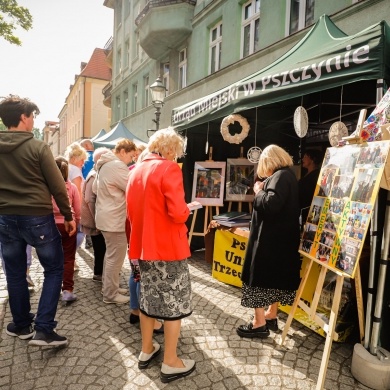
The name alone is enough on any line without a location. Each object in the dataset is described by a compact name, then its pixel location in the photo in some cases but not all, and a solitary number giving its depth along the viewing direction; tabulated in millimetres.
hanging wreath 4086
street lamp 8430
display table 2809
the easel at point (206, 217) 5426
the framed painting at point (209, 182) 5383
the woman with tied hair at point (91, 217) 4035
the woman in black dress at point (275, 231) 2594
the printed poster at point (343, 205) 2080
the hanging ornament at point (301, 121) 3338
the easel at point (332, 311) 2146
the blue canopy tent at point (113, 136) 9336
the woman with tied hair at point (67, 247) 3371
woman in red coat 2137
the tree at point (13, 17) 11195
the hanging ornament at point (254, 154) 4445
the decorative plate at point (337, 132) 2885
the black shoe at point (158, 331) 2930
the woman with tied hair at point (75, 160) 4750
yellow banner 4121
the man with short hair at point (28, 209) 2445
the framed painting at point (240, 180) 5305
